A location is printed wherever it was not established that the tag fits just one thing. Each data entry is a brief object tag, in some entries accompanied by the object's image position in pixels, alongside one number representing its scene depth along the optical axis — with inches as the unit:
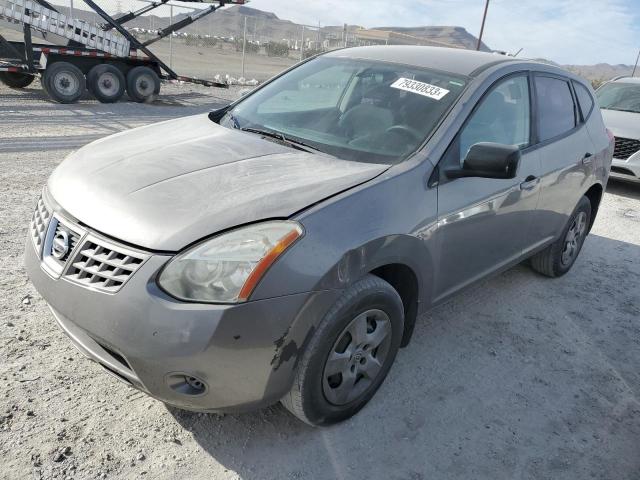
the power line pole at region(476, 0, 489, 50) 1173.3
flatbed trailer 434.0
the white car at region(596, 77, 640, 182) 299.9
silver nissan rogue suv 78.7
